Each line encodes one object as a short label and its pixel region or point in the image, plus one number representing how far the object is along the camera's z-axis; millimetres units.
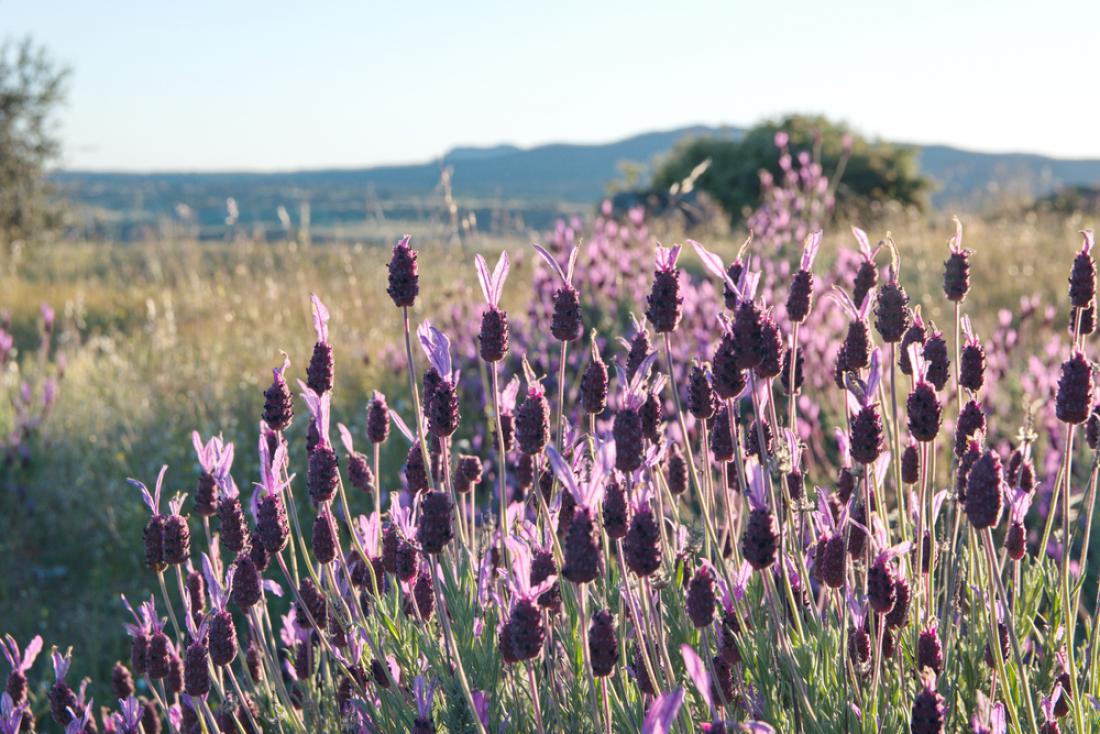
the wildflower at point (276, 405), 1170
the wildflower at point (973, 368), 1179
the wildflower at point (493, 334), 1131
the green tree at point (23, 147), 11078
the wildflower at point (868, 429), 1104
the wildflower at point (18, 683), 1226
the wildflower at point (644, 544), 1056
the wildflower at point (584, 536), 1042
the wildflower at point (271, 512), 1148
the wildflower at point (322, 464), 1151
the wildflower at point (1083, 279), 1151
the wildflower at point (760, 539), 1065
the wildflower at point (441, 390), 1101
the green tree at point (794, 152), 13186
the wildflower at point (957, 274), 1171
